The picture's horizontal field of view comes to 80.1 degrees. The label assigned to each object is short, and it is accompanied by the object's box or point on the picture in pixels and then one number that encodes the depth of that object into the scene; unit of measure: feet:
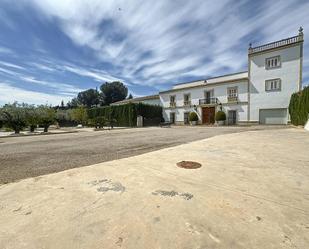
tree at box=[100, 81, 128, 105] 177.47
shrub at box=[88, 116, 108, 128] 65.67
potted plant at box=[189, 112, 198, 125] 81.71
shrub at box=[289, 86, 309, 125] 42.57
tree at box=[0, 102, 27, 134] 45.24
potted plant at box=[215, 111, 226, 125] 72.52
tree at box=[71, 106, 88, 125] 90.99
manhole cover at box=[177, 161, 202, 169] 12.57
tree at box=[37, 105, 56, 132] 48.98
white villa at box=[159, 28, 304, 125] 61.62
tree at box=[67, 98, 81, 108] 187.08
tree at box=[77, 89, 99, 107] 184.85
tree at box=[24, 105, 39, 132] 47.37
